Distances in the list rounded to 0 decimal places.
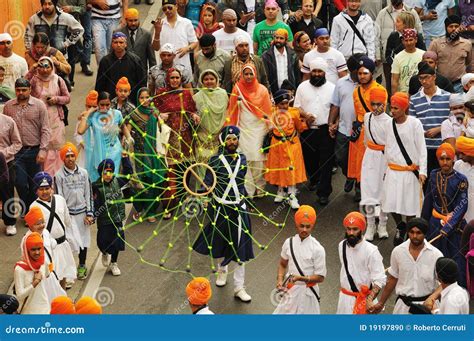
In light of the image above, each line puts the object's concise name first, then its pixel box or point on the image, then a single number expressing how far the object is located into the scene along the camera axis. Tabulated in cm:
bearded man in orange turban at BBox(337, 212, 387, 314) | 1402
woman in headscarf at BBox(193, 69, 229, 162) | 1761
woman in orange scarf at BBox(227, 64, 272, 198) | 1770
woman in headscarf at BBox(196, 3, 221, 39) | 1977
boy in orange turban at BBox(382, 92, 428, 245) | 1612
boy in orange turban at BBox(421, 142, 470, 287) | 1523
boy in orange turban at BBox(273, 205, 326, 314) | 1432
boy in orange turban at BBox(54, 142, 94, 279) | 1605
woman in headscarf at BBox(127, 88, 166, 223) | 1756
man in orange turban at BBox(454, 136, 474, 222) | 1535
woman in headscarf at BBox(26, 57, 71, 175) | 1797
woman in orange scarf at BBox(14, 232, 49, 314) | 1433
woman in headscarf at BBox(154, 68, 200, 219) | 1761
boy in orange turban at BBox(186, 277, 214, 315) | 1325
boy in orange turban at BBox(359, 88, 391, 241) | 1650
